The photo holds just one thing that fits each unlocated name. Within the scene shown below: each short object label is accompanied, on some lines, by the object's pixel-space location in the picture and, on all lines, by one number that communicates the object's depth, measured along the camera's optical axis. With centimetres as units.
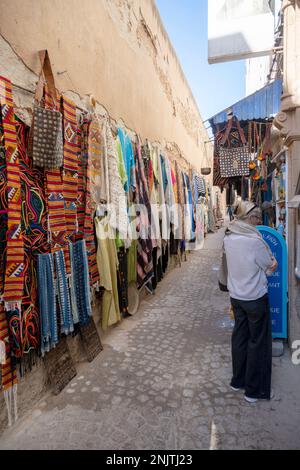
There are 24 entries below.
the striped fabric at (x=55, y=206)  234
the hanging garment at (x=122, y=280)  368
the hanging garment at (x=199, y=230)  927
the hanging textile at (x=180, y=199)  634
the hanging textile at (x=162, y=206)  508
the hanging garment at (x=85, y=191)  285
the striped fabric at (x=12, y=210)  190
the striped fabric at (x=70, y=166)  255
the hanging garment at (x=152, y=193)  456
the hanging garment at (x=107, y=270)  312
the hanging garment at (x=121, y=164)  347
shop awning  549
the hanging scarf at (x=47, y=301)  223
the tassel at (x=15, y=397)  208
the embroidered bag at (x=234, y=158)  564
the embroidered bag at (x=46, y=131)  214
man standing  227
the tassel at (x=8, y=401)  203
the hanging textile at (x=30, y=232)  211
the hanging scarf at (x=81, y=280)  272
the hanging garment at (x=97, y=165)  289
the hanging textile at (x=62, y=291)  240
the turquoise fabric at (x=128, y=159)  368
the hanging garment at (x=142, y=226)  417
